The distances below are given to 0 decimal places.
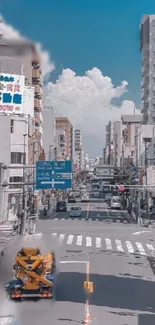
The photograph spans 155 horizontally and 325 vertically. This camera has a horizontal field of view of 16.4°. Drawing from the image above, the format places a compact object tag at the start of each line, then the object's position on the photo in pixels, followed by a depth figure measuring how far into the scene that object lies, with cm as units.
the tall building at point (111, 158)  18702
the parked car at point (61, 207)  7906
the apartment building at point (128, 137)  12348
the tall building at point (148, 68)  10194
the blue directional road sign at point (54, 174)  3166
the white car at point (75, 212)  6812
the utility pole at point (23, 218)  4336
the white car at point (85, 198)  10356
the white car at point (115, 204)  8506
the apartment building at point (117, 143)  16795
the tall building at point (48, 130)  11491
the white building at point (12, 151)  5841
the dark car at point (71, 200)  10219
